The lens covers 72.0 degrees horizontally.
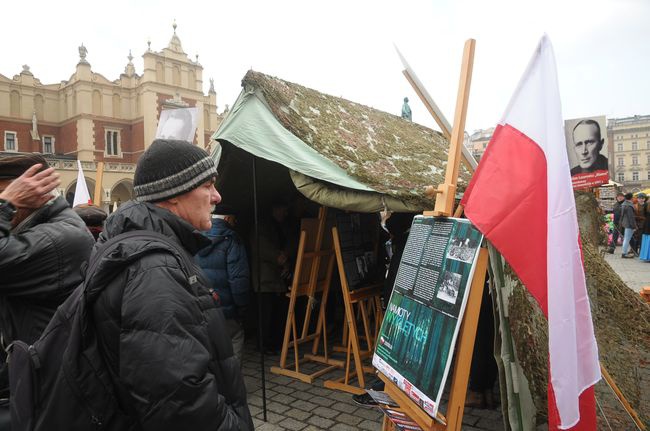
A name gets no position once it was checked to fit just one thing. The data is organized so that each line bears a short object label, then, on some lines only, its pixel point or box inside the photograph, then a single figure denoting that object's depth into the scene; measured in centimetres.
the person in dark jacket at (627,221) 1486
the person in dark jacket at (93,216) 428
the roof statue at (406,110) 990
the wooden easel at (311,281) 521
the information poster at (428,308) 248
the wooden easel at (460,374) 247
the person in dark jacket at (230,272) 450
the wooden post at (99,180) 561
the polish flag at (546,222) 209
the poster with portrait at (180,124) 502
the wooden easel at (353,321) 464
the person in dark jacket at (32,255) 209
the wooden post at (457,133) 288
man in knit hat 127
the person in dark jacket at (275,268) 563
